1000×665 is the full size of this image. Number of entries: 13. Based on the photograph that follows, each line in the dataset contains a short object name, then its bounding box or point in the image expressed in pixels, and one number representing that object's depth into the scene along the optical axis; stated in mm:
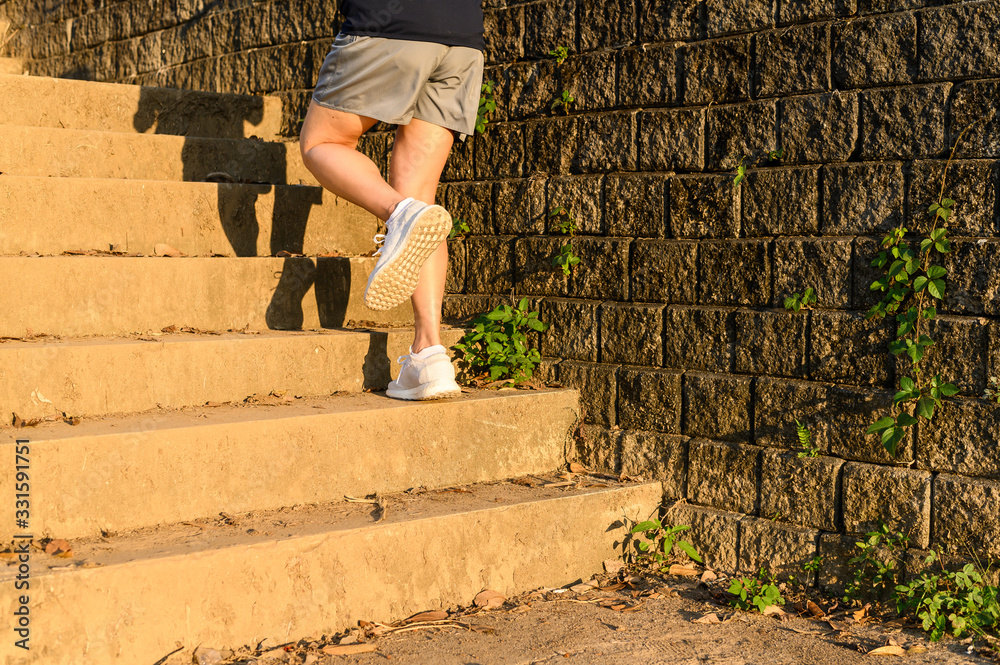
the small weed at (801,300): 2863
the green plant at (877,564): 2672
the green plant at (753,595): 2727
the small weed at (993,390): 2521
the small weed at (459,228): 3854
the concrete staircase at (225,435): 2234
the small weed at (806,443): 2867
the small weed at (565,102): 3494
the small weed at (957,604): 2459
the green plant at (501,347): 3494
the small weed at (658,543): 3055
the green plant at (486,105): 3762
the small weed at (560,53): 3525
